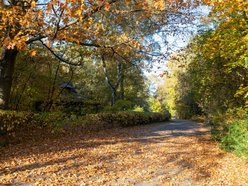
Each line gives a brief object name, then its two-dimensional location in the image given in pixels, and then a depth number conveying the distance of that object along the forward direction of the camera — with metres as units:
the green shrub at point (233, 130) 7.61
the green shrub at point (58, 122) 8.76
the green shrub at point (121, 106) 18.52
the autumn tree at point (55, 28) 6.25
